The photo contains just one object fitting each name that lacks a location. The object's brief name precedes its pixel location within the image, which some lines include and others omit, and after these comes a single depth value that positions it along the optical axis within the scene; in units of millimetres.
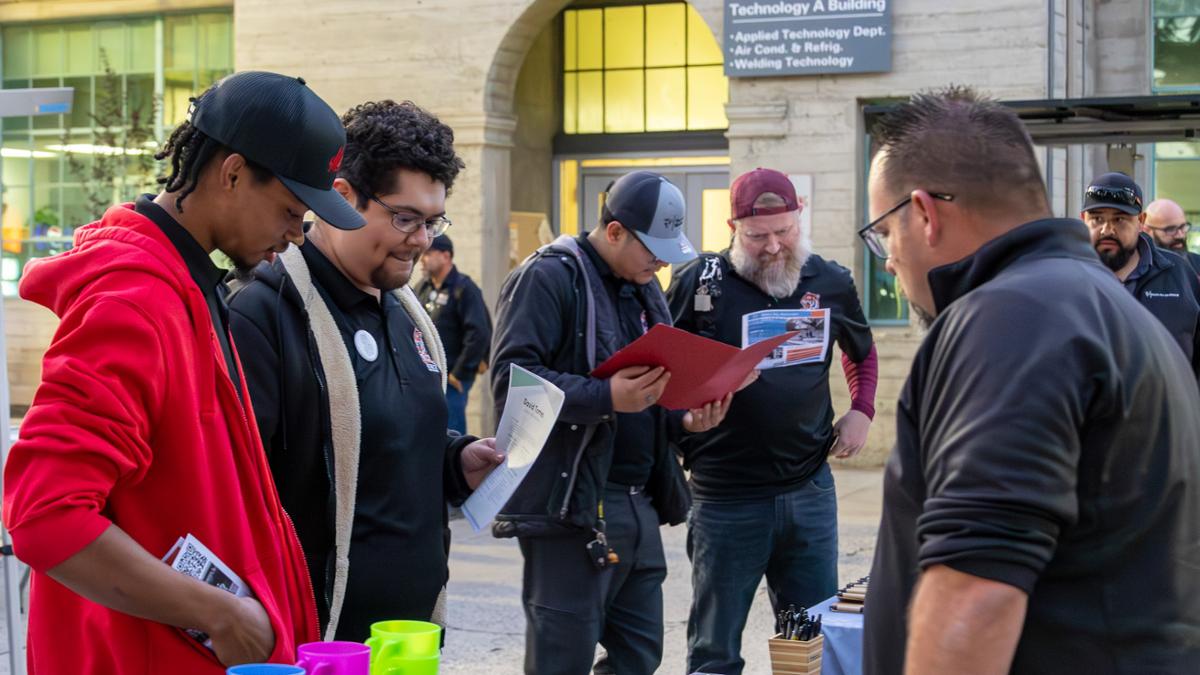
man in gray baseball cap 4473
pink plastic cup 2316
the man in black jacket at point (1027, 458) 2098
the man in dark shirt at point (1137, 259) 6848
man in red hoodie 2234
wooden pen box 3883
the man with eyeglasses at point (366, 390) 3215
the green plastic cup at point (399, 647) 2449
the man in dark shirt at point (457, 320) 11156
